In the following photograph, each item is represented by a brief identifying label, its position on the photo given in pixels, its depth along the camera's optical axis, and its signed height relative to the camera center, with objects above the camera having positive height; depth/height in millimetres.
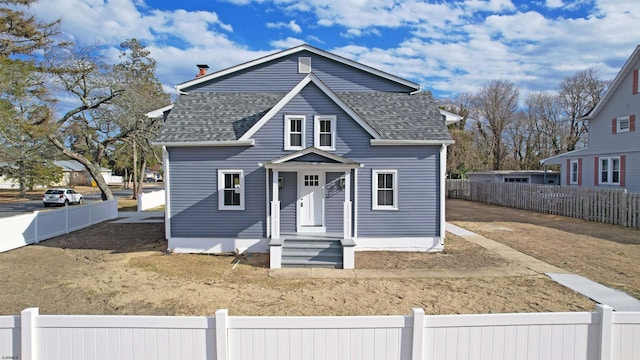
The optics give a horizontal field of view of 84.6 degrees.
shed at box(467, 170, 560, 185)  34156 +92
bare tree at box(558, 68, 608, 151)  44875 +10269
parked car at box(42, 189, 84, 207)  28844 -1668
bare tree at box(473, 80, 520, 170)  49031 +9408
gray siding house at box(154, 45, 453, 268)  12242 -153
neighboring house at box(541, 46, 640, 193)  21047 +2469
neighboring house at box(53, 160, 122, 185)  64125 +589
